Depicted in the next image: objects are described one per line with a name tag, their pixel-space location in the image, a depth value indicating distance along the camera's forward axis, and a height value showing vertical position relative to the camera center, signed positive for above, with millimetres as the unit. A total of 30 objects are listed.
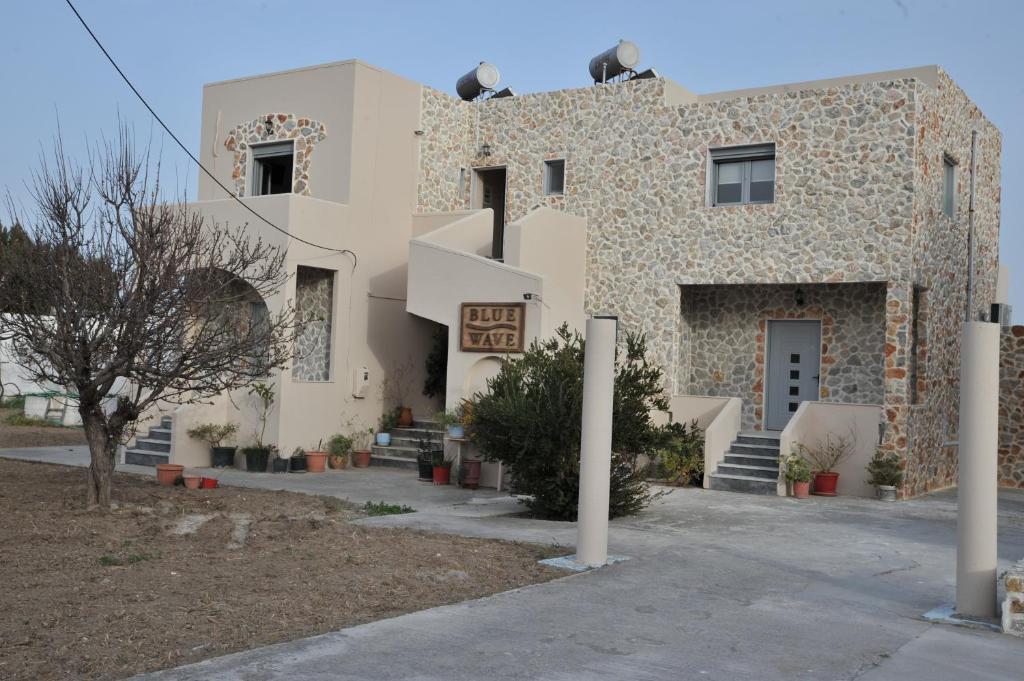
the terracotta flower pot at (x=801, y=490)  15844 -1127
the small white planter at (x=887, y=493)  15797 -1106
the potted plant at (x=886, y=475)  15836 -835
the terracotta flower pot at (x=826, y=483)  16172 -1021
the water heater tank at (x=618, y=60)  20156 +6876
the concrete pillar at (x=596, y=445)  9070 -333
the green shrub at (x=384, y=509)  12782 -1412
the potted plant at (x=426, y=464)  16969 -1068
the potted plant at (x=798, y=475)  15859 -904
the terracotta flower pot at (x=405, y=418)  19578 -378
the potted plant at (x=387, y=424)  19172 -499
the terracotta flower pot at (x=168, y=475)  15078 -1285
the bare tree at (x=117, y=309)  11102 +837
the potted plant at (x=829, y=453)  16484 -565
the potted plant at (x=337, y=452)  18266 -1015
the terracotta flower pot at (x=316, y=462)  17703 -1171
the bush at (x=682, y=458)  16875 -780
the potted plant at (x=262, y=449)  17344 -968
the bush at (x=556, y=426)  12125 -245
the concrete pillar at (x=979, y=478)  7488 -387
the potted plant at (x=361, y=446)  18672 -917
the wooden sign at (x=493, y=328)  16781 +1231
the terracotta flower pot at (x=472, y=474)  16469 -1162
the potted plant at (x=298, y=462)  17578 -1178
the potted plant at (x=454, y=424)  16912 -392
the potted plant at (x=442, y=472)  16641 -1163
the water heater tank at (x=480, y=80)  22125 +6952
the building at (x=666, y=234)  16641 +3067
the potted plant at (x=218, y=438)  17703 -839
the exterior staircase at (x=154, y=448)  17969 -1092
